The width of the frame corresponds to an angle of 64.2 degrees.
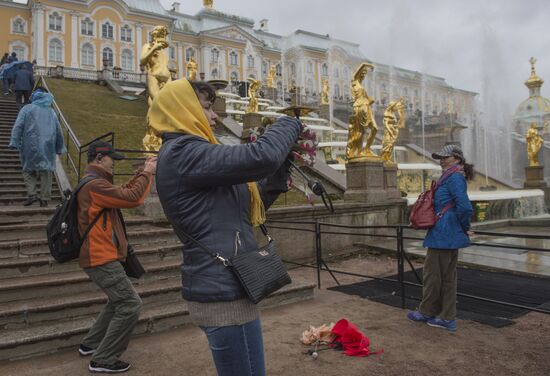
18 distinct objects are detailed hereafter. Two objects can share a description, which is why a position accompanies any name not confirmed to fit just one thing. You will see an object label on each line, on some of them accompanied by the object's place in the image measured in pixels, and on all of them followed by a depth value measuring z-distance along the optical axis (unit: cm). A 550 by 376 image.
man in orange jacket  389
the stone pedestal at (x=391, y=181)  1174
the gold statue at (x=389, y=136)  1260
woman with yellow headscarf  199
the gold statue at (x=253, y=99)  1721
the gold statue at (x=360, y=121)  1111
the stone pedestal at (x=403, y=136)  2403
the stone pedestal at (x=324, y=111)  3047
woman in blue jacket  491
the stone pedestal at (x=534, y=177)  1980
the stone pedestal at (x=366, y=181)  1104
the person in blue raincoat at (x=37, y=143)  787
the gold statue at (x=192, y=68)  2073
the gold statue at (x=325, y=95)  3112
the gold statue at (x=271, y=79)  3486
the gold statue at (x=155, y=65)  975
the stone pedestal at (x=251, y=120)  1598
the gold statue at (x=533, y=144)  2034
